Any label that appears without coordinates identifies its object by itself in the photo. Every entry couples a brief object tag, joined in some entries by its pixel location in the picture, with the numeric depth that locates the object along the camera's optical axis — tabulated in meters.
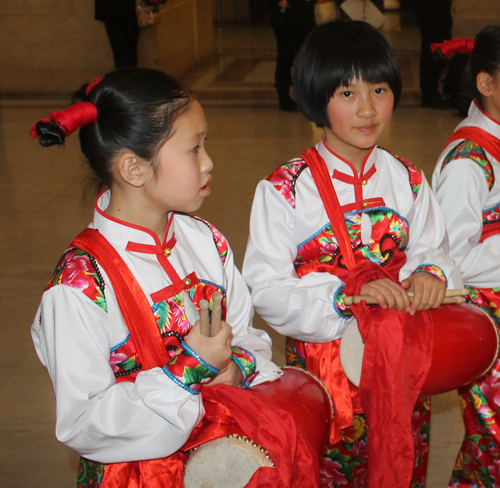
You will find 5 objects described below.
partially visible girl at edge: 1.51
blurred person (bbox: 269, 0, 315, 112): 5.54
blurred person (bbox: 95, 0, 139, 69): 6.19
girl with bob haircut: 1.33
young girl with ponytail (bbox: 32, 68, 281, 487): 1.01
